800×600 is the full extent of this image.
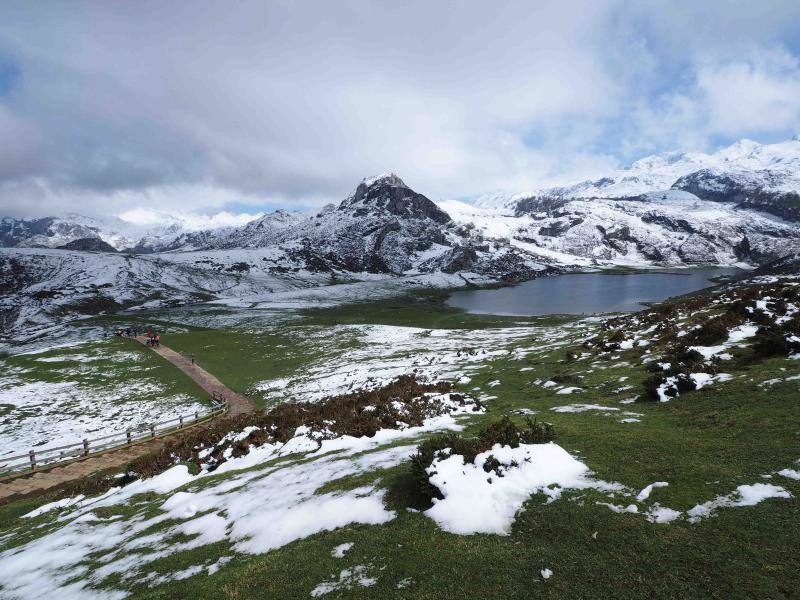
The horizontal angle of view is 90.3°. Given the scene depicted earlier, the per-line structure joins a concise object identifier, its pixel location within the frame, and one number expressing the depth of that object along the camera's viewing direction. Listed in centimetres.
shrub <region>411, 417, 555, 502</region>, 1010
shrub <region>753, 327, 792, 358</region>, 1659
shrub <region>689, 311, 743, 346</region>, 2141
